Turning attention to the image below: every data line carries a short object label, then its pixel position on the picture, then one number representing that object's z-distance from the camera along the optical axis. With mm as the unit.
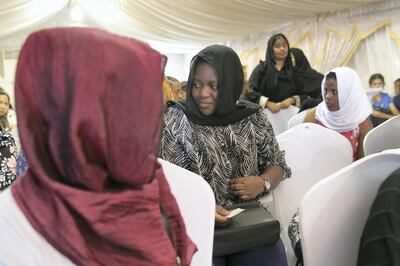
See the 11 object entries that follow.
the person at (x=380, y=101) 3884
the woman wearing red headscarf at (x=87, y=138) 595
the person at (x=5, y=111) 2887
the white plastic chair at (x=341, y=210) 957
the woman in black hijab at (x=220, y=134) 1373
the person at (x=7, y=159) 1777
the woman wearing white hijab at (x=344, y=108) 2354
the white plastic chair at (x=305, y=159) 1666
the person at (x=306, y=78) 3459
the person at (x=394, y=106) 3484
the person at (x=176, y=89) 2690
